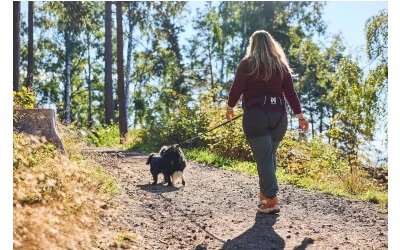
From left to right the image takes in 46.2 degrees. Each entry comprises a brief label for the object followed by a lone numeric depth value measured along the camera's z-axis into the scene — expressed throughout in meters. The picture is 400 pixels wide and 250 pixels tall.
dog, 8.38
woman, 5.71
